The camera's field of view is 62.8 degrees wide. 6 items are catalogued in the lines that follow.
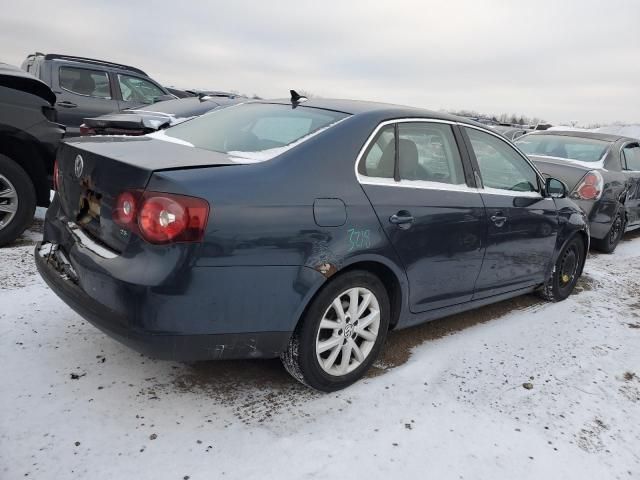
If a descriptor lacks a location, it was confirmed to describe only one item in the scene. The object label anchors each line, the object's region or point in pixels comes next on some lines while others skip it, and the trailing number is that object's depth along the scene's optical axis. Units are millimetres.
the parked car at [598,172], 6562
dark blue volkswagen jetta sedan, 2240
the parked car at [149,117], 5926
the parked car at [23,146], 4379
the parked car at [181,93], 15059
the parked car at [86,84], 7914
